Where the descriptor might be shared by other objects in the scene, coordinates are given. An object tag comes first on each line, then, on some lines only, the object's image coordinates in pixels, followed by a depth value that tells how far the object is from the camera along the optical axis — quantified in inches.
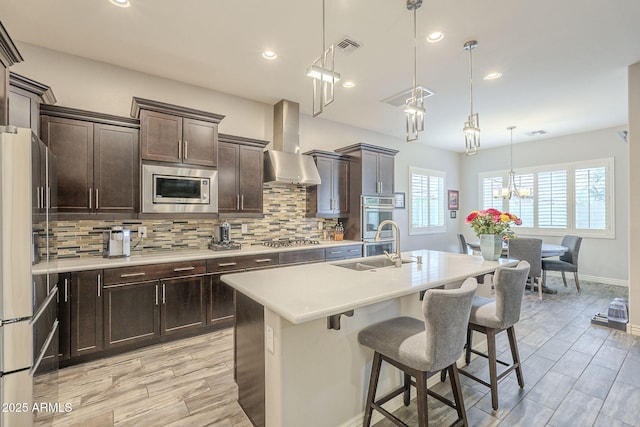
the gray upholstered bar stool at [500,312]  79.4
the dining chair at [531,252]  178.4
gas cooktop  163.3
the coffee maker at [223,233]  148.1
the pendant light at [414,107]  88.7
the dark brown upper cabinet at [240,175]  145.6
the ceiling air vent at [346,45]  109.1
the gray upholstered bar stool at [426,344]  59.1
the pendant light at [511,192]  220.0
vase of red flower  108.0
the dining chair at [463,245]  231.1
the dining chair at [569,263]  193.9
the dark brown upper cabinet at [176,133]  121.7
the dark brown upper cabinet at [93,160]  107.7
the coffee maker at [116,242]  117.9
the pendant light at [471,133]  106.0
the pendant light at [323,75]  75.5
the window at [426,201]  257.0
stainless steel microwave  122.6
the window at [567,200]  219.8
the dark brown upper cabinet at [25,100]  89.7
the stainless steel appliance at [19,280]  57.9
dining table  191.0
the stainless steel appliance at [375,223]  188.7
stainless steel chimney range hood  160.6
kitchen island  61.9
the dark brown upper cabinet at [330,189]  182.9
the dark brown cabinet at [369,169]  190.2
